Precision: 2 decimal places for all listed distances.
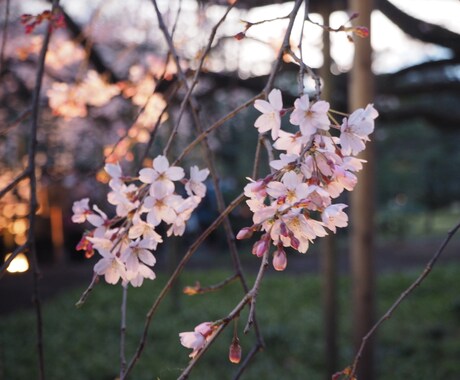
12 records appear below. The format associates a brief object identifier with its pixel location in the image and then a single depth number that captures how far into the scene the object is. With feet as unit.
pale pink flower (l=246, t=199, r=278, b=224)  2.18
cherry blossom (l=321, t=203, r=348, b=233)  2.21
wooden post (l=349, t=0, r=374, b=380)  8.81
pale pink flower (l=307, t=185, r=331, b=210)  2.15
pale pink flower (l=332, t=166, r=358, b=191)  2.29
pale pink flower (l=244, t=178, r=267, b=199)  2.20
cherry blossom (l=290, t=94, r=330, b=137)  2.12
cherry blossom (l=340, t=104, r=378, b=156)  2.37
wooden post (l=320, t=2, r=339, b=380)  11.44
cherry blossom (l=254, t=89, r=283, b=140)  2.35
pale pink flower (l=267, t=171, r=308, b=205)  2.12
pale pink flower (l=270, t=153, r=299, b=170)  2.20
